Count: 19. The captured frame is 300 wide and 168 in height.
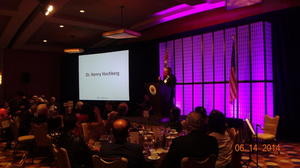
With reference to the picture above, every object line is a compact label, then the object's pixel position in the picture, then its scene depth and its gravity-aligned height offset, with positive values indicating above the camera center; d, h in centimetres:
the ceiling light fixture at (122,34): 737 +156
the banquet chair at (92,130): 429 -77
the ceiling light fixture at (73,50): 1104 +157
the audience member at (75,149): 283 -70
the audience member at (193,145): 240 -57
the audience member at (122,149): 242 -61
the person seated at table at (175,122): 409 -63
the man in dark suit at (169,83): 781 +8
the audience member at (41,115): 521 -59
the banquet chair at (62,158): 261 -75
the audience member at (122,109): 477 -44
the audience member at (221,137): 287 -60
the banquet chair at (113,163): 227 -69
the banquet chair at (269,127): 541 -96
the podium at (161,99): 775 -41
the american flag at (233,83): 663 +6
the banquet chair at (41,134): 496 -94
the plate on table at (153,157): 279 -80
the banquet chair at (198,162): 228 -70
